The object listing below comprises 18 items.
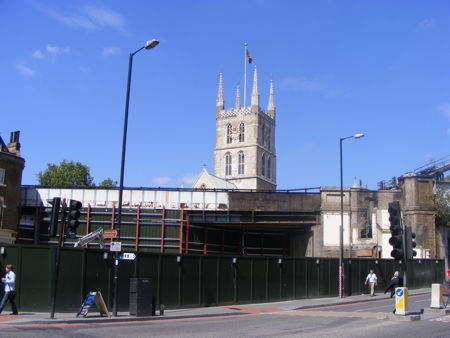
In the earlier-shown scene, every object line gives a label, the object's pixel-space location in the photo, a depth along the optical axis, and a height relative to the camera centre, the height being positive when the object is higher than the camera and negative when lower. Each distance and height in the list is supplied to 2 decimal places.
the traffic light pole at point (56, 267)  17.12 -0.46
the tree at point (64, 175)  79.26 +11.73
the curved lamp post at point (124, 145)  19.06 +4.12
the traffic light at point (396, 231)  18.19 +1.05
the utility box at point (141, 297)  19.45 -1.55
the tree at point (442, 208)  48.47 +4.99
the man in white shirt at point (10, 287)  17.52 -1.17
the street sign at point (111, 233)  19.46 +0.78
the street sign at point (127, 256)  19.73 -0.05
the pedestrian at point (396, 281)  26.88 -1.01
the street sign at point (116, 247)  19.31 +0.27
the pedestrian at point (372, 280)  32.84 -1.17
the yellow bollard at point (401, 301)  18.17 -1.36
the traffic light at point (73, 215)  17.53 +1.27
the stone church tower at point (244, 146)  130.62 +27.98
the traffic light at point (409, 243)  18.80 +0.67
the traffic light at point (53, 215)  17.36 +1.24
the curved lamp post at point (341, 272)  32.09 -0.72
